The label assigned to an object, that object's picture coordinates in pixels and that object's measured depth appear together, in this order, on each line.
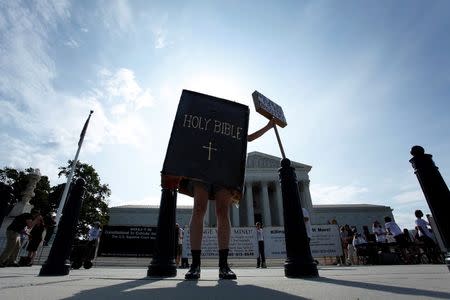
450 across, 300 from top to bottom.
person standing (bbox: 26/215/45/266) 9.19
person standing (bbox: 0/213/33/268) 8.01
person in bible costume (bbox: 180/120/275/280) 3.03
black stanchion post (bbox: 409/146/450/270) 2.59
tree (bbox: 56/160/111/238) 40.62
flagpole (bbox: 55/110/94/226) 18.62
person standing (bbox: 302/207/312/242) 8.59
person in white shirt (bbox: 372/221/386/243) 12.23
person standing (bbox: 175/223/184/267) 12.76
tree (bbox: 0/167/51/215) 41.84
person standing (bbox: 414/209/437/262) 10.32
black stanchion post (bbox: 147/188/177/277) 3.77
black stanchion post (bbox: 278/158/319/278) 3.07
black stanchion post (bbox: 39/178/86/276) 3.69
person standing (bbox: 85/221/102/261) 9.44
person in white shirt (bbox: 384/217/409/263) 11.15
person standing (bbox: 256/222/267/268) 11.48
